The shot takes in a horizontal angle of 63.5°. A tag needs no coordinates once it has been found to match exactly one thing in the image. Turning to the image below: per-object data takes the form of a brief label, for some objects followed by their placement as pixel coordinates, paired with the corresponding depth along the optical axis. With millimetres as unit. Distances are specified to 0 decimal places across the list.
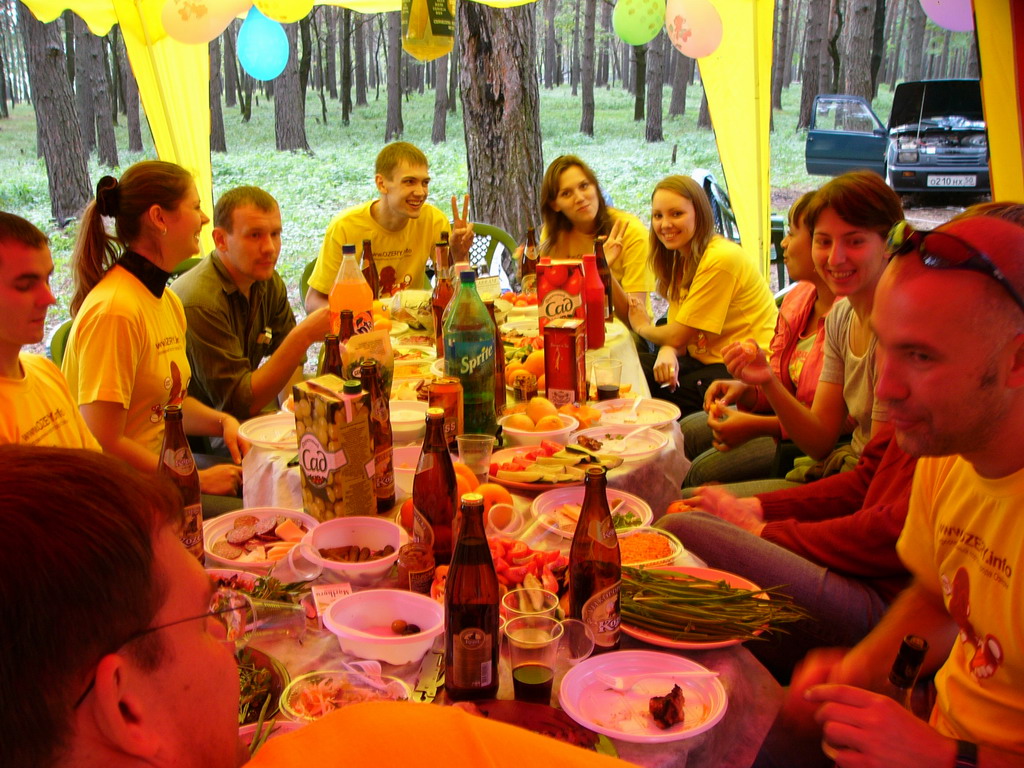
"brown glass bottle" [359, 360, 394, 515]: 1970
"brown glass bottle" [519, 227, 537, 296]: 4723
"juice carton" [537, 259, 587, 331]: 3232
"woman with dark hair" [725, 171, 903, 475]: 2709
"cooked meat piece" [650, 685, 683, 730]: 1259
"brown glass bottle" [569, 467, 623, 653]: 1496
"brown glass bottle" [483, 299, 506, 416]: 2772
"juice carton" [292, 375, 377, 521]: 1784
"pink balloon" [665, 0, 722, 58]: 5617
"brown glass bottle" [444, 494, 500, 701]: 1297
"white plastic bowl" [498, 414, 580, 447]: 2453
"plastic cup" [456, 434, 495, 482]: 2137
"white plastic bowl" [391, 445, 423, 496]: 2162
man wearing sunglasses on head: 1336
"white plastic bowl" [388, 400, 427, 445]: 2531
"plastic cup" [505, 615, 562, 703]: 1303
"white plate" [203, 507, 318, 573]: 1733
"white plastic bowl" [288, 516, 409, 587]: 1673
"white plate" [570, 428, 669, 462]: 2395
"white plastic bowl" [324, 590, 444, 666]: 1394
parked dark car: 11648
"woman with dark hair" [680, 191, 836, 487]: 3197
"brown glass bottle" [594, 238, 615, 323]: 4250
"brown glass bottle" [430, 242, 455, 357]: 3549
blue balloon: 7188
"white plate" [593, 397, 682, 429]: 2674
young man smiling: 4734
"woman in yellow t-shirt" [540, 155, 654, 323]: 4895
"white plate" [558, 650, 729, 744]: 1237
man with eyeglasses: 667
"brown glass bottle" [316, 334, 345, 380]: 2406
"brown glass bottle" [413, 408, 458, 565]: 1709
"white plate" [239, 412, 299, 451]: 2498
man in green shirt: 3332
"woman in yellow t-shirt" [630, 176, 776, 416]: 4133
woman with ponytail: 2688
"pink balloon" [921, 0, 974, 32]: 6070
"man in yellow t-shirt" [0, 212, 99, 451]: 2076
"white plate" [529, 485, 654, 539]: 1965
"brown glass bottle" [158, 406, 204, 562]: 1738
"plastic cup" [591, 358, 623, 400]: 2881
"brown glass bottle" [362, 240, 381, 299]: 4258
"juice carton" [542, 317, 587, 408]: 2678
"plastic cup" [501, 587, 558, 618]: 1416
